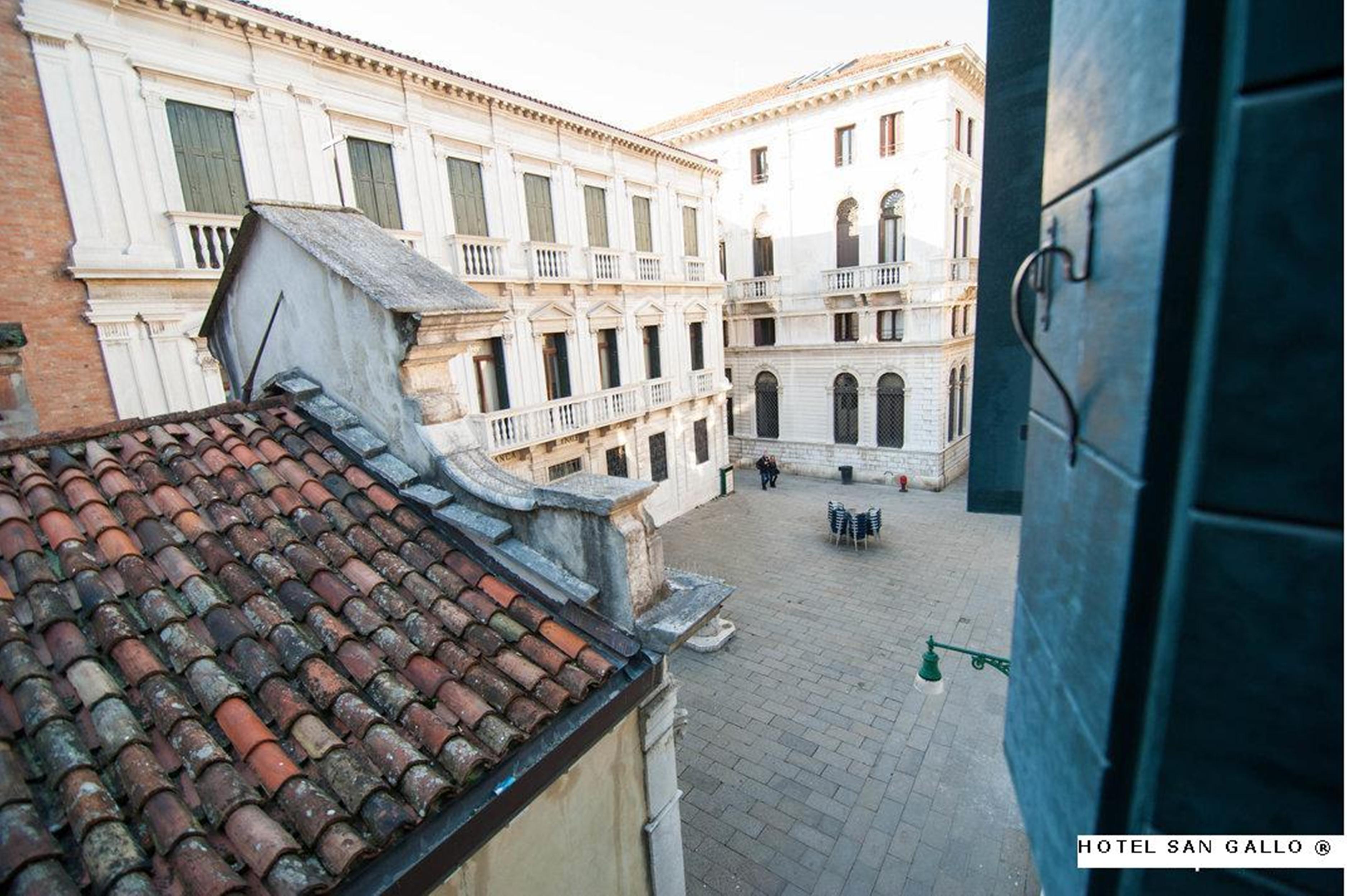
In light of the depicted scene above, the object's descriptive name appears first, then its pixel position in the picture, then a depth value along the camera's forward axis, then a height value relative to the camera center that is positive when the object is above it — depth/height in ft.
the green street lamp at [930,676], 26.08 -15.20
